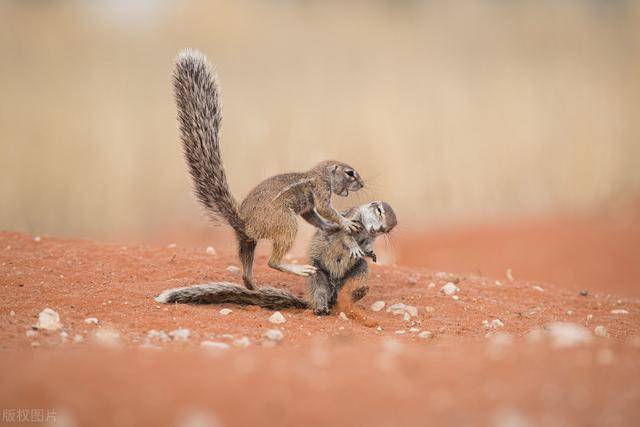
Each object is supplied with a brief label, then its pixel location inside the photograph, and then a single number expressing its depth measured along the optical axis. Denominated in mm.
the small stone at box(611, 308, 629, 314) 13680
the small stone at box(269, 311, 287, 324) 11402
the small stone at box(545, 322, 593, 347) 8248
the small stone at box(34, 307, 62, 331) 9766
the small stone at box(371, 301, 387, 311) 13164
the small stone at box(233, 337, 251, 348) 9516
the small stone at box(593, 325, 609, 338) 11125
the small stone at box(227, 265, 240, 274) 14250
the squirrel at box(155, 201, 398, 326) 12484
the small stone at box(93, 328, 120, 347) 9008
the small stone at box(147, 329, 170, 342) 9695
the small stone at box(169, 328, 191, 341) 9787
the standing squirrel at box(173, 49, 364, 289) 12156
